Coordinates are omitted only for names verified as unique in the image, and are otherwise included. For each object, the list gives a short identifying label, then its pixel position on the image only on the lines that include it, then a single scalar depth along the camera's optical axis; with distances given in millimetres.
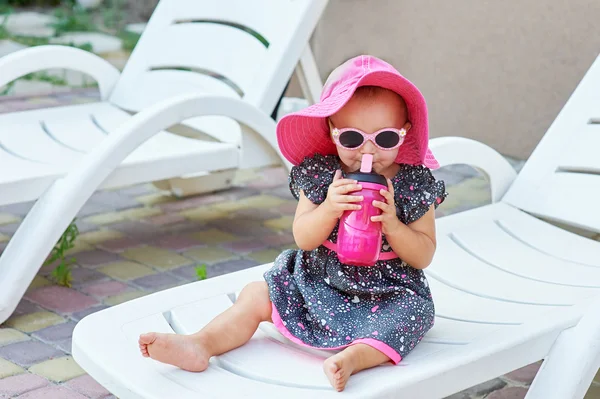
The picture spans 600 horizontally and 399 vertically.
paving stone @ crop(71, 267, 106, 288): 3482
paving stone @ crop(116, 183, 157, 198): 4586
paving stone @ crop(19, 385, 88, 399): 2631
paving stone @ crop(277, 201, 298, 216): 4387
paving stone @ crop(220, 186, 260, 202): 4598
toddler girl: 2131
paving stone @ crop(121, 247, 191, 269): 3709
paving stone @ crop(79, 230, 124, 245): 3943
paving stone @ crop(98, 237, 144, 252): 3861
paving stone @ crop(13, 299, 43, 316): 3191
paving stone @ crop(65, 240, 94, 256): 3787
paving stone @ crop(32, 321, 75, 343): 3006
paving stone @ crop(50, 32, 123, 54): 7698
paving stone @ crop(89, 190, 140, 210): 4414
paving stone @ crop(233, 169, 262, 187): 4840
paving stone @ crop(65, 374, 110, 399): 2650
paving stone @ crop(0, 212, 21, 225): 4074
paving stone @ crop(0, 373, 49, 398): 2639
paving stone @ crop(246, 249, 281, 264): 3771
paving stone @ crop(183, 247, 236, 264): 3771
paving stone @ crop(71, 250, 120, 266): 3688
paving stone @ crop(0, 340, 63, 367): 2846
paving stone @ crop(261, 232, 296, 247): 3967
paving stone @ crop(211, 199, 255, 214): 4406
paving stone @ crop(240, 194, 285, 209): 4492
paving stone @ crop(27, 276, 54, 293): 3406
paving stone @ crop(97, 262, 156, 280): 3564
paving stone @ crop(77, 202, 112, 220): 4238
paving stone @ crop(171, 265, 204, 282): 3562
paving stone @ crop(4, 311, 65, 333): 3078
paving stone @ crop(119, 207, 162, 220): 4273
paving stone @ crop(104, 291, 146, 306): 3301
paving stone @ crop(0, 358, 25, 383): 2746
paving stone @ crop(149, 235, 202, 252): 3898
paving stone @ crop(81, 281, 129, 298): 3379
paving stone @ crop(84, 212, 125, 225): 4176
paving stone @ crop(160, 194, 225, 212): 4418
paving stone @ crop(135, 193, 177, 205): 4480
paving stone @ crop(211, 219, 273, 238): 4102
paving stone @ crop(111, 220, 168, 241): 4035
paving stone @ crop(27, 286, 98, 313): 3246
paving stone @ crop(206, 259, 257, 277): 3629
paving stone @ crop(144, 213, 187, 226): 4195
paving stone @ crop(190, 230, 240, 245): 3992
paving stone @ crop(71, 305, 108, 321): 3158
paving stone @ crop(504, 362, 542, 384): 2893
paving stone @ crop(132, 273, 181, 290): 3463
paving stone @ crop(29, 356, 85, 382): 2758
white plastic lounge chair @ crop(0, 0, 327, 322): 3119
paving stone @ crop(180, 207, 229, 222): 4284
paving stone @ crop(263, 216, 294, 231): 4164
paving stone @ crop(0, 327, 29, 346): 2967
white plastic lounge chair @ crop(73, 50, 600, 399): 2059
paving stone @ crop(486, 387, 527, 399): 2770
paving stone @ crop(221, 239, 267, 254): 3893
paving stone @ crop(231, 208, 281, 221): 4305
